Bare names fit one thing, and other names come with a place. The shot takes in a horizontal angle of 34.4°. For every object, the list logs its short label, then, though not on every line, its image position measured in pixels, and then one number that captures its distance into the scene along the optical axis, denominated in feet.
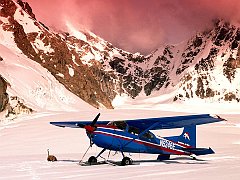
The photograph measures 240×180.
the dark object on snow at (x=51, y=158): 61.41
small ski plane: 52.85
